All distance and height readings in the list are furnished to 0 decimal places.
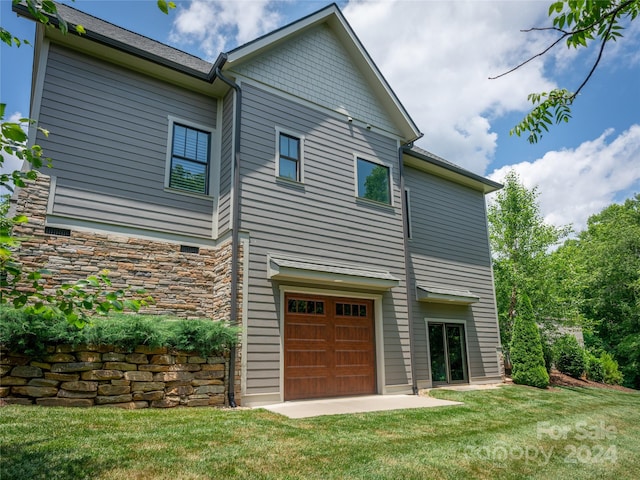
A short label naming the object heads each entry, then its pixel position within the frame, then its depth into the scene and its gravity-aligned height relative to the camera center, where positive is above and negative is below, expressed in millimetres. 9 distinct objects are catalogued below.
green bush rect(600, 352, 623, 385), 18594 -1365
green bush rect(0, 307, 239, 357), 5953 +203
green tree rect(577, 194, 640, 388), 22797 +2730
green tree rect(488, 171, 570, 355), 15984 +3445
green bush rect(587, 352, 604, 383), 18438 -1233
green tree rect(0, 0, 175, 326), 2408 +409
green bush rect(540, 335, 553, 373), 16069 -331
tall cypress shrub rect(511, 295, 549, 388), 13219 -301
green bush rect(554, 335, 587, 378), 17844 -831
